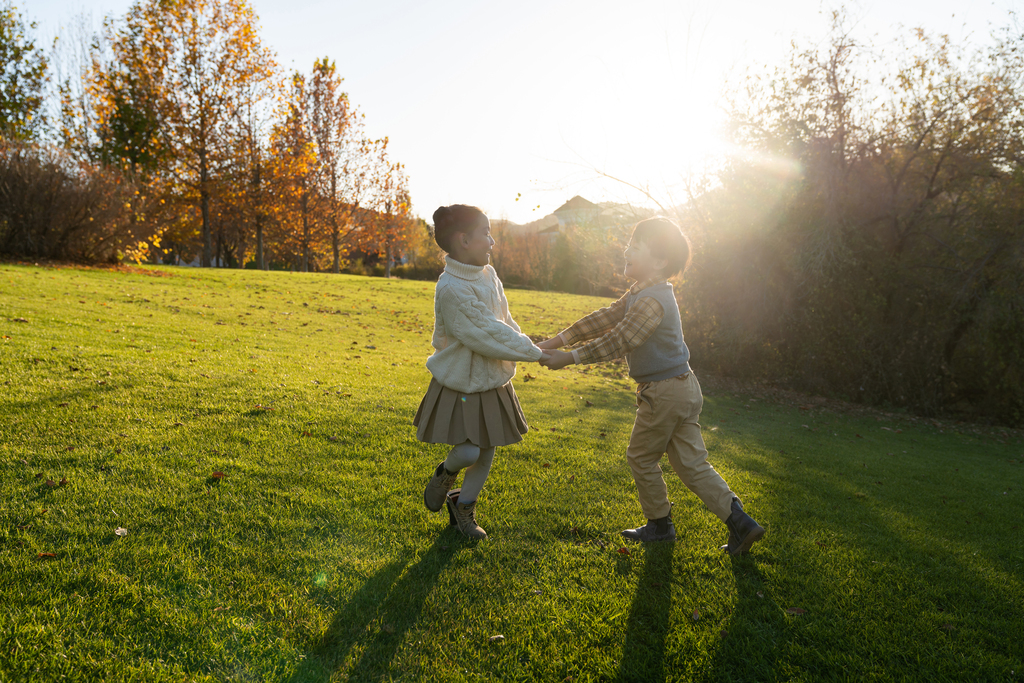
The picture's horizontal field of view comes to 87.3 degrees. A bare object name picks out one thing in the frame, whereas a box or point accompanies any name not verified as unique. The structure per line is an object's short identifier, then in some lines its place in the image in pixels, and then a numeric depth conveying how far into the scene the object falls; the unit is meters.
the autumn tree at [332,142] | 31.11
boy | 3.32
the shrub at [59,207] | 15.08
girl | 3.05
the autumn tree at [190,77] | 21.81
